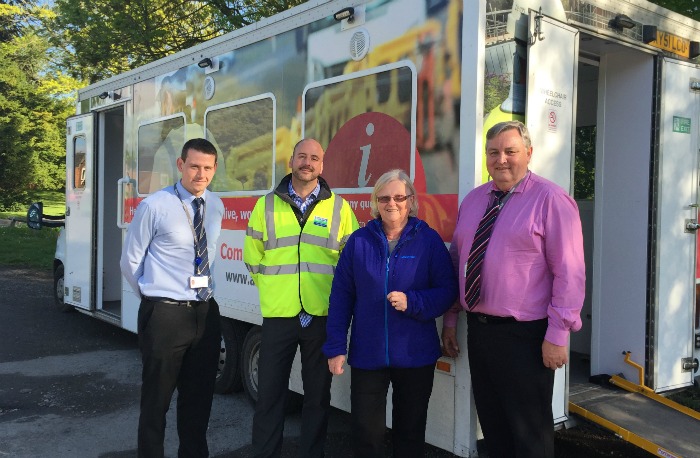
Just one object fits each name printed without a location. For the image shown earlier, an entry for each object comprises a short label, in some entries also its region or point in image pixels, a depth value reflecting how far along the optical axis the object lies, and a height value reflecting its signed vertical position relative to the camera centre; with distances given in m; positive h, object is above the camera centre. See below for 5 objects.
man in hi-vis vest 3.22 -0.31
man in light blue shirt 3.16 -0.35
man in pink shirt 2.55 -0.26
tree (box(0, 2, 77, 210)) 23.78 +4.14
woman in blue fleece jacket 2.80 -0.42
